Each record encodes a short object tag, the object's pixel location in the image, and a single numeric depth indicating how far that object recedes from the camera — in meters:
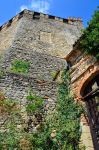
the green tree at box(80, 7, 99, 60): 9.45
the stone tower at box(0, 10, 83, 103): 15.44
